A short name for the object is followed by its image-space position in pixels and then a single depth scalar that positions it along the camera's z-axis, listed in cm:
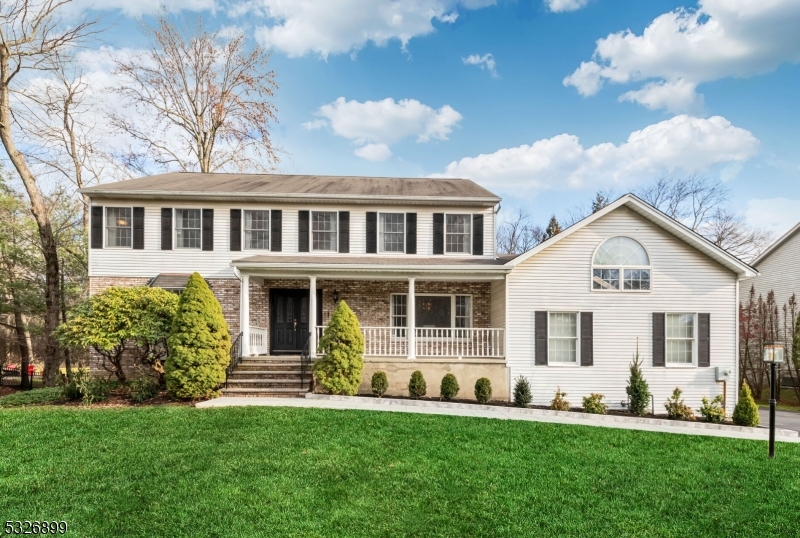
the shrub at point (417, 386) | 1105
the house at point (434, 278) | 1190
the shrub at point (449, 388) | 1097
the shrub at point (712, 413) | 1025
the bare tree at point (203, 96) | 2119
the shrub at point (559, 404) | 1091
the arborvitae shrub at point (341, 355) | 1025
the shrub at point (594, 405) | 1047
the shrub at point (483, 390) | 1088
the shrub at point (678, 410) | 1036
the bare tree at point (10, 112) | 1488
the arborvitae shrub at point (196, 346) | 969
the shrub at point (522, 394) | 1122
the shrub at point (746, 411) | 965
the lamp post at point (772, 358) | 715
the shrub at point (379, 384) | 1092
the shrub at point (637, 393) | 1065
